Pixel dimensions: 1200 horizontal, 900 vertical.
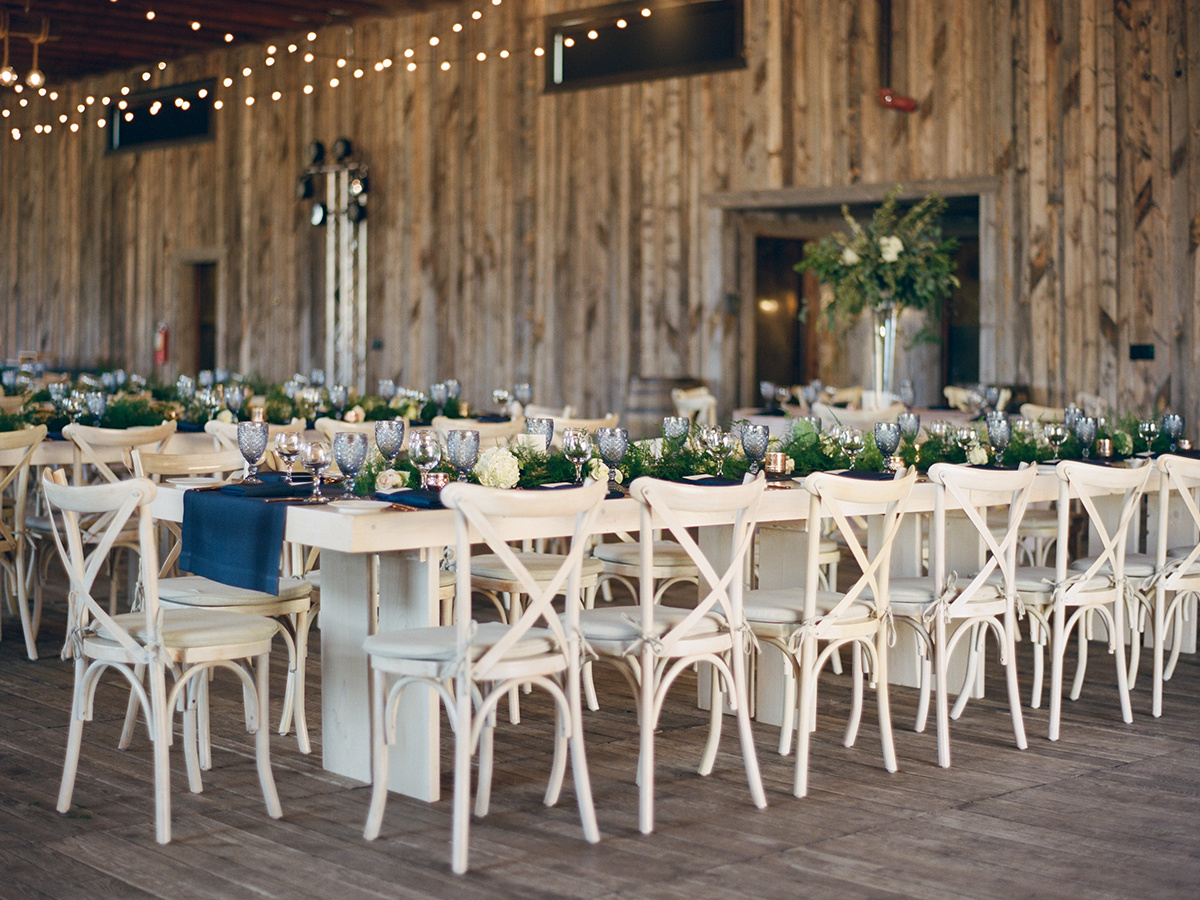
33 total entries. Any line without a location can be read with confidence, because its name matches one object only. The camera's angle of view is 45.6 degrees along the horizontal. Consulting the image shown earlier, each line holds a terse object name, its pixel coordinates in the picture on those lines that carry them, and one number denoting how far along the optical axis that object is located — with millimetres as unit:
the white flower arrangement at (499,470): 3918
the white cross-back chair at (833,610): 3805
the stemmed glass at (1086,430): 5398
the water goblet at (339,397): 7137
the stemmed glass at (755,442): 4441
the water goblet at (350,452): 3889
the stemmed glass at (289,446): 4047
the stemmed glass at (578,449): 4203
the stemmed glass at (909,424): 5285
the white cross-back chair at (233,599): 3977
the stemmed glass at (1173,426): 5871
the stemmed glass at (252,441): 4098
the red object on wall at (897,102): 10234
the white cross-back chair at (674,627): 3475
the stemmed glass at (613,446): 4234
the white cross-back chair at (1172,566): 4738
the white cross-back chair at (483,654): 3201
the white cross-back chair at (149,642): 3381
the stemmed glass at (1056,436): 5578
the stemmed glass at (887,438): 4730
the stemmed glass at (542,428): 4480
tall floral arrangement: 9141
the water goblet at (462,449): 3891
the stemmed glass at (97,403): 6223
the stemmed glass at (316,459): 3959
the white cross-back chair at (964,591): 4113
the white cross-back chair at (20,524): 5258
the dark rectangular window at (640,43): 11227
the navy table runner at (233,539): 3639
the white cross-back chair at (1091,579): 4398
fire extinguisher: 16062
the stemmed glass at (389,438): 4137
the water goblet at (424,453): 3971
